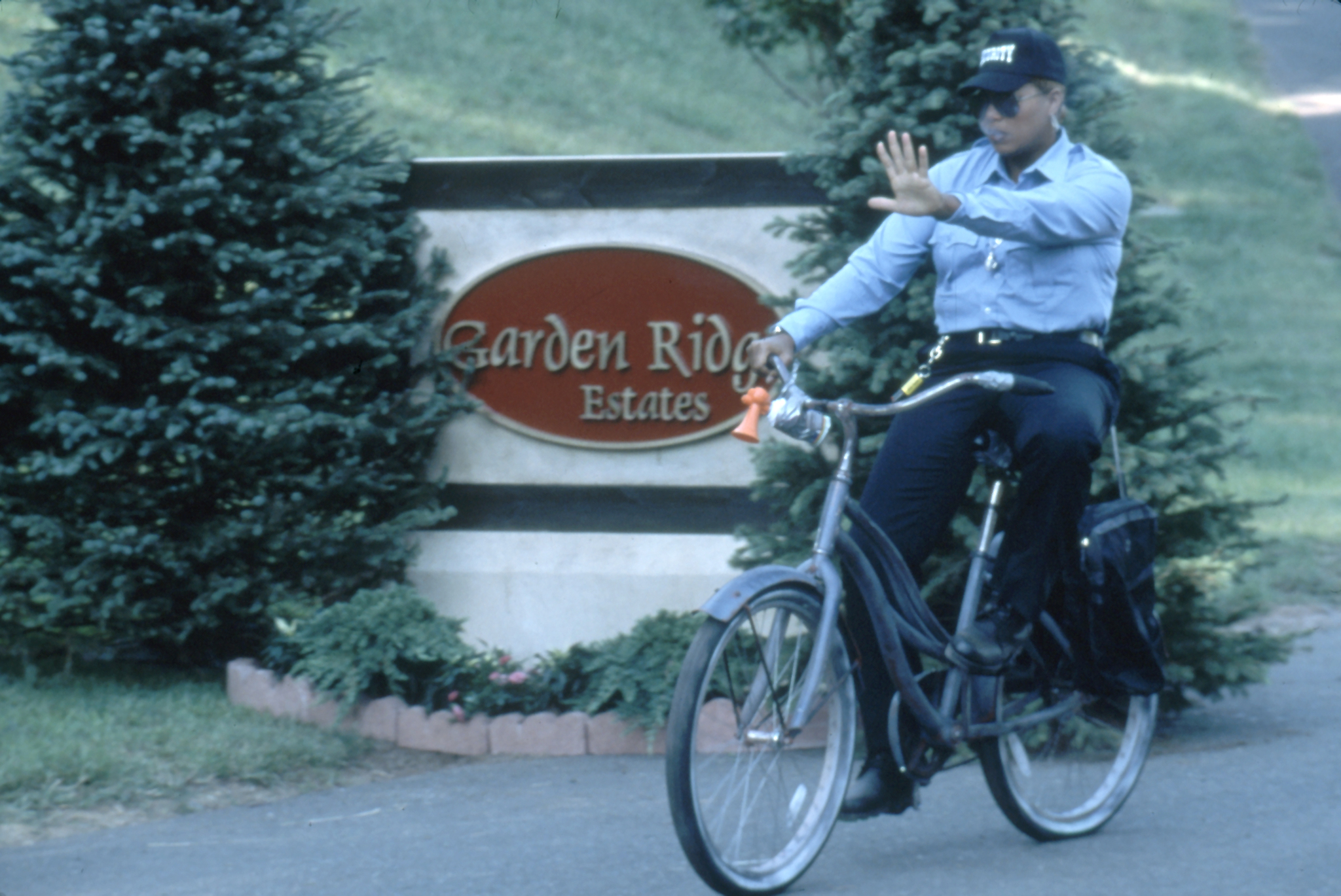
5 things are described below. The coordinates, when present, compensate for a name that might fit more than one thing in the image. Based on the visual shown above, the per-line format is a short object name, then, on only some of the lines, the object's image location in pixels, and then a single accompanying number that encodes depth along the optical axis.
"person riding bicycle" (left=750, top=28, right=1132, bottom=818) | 7.98
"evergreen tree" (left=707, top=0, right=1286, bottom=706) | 10.60
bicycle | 7.21
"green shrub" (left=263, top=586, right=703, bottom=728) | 11.02
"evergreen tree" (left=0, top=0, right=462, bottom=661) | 11.43
